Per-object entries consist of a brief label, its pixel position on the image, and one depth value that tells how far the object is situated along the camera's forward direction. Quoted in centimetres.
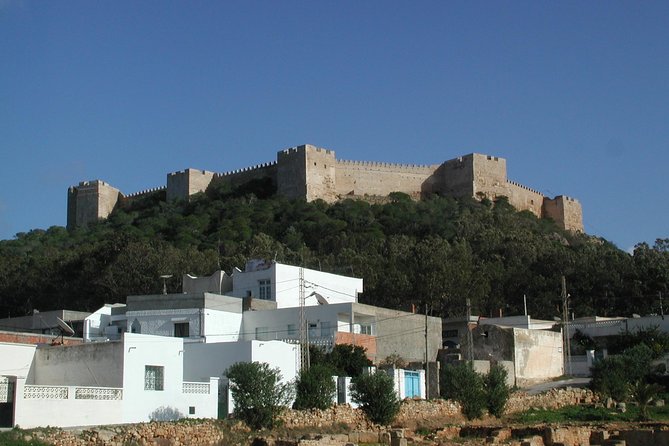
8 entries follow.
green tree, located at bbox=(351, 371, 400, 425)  2848
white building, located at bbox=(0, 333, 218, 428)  2427
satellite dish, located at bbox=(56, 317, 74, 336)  3228
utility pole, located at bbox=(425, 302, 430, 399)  3444
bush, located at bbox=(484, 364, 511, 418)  3184
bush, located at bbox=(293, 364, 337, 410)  2827
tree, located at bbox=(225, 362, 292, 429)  2589
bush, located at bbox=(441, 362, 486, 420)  3139
